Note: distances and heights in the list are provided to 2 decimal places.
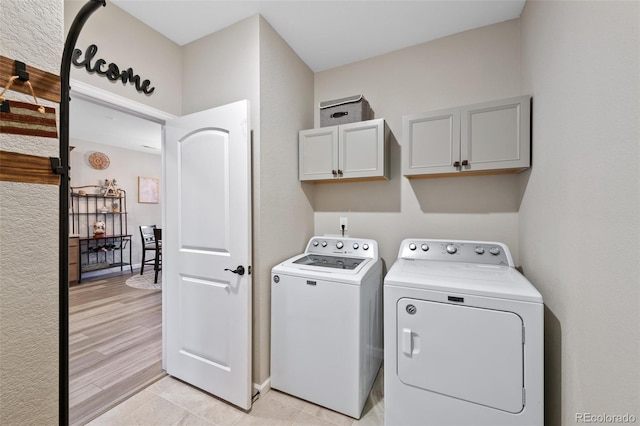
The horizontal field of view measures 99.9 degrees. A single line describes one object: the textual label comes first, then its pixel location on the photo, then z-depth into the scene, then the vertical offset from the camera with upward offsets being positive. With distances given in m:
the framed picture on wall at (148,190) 6.01 +0.51
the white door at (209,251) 1.78 -0.28
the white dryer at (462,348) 1.26 -0.70
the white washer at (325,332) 1.71 -0.81
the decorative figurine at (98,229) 5.14 -0.32
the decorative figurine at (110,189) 5.32 +0.47
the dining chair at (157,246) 4.80 -0.62
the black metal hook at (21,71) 0.80 +0.43
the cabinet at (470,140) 1.69 +0.47
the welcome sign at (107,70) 1.57 +0.90
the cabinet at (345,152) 2.06 +0.48
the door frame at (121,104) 1.58 +0.72
